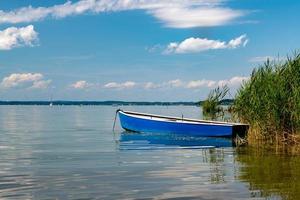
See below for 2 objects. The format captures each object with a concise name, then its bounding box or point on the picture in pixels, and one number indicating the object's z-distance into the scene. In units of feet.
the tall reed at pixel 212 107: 166.11
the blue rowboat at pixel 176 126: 93.45
